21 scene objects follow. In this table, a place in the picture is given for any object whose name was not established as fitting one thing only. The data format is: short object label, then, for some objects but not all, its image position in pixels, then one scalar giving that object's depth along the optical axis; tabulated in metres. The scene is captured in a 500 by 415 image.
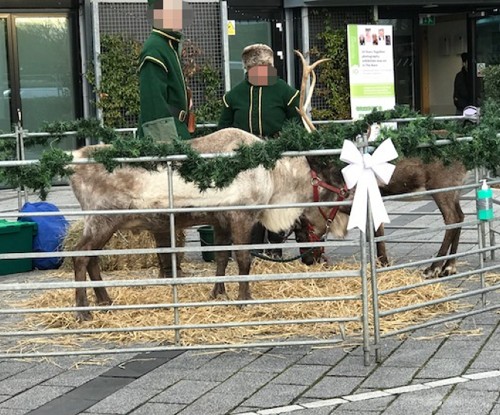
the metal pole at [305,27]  19.11
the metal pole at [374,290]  6.05
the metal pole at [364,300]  6.04
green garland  6.24
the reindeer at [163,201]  7.55
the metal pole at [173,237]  6.43
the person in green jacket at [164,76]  7.59
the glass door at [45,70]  17.92
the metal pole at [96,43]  17.41
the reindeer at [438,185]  8.88
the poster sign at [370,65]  18.77
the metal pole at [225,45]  18.08
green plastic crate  9.95
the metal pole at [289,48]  19.27
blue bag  10.20
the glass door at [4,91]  17.75
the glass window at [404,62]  21.03
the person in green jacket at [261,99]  9.39
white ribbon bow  6.05
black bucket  10.11
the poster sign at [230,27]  18.62
